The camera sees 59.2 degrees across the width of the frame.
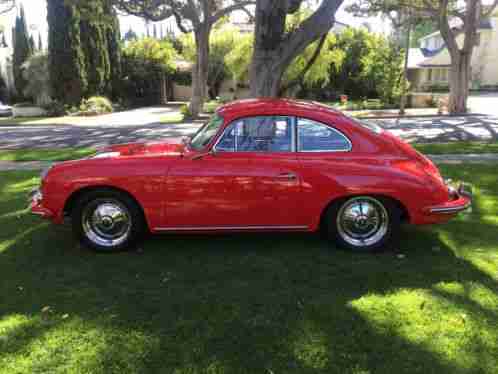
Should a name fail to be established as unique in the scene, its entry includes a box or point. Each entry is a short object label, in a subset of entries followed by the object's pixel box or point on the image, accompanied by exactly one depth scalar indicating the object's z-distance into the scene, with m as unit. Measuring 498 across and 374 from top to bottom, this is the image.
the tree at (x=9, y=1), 17.38
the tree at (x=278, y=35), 7.36
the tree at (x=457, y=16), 20.38
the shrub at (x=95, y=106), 27.05
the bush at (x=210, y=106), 28.13
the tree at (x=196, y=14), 19.75
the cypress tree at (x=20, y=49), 33.09
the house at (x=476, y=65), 47.69
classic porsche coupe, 4.24
